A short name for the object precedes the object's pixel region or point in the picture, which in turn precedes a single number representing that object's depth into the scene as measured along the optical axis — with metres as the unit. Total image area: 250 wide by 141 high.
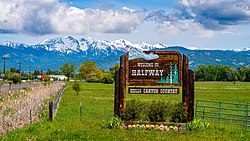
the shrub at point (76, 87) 51.84
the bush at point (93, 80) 129.24
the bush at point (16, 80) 95.12
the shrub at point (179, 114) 17.41
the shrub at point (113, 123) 17.19
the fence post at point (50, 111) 18.73
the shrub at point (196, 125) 16.69
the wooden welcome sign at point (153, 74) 17.89
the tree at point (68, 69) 174.62
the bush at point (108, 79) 118.62
